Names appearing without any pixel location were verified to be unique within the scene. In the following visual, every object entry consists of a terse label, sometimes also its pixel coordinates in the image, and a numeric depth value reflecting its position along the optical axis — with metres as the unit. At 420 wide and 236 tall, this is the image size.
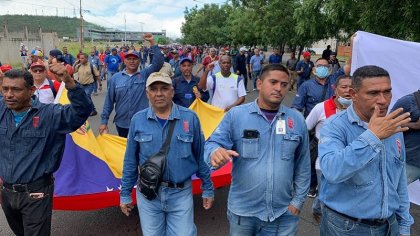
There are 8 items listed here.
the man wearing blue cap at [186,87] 6.29
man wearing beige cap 3.03
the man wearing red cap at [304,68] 13.12
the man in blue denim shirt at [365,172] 2.15
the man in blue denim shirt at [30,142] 2.97
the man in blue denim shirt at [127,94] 5.36
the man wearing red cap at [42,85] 5.65
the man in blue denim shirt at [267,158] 2.60
